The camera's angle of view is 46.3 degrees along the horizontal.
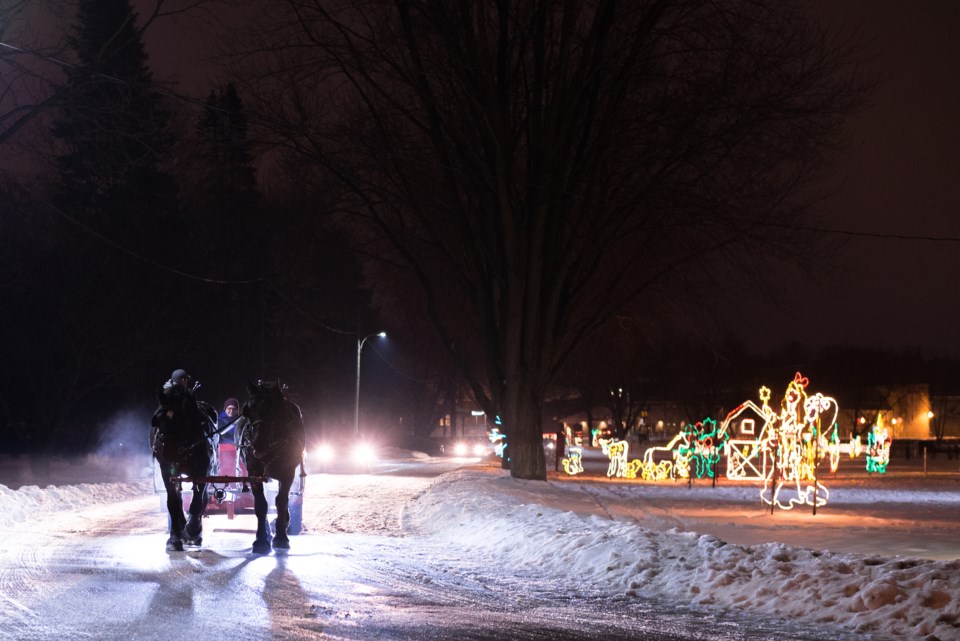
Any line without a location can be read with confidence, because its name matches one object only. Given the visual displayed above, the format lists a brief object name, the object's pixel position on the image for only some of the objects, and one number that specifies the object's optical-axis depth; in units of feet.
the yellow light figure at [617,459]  133.52
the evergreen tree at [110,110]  67.77
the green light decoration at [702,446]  124.52
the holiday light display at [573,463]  142.72
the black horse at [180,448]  47.14
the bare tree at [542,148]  85.81
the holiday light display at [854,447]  188.34
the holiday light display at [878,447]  152.46
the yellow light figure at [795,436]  79.41
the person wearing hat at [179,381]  47.73
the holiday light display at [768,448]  80.64
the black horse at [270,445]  45.88
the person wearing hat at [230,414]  54.08
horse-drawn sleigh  46.01
